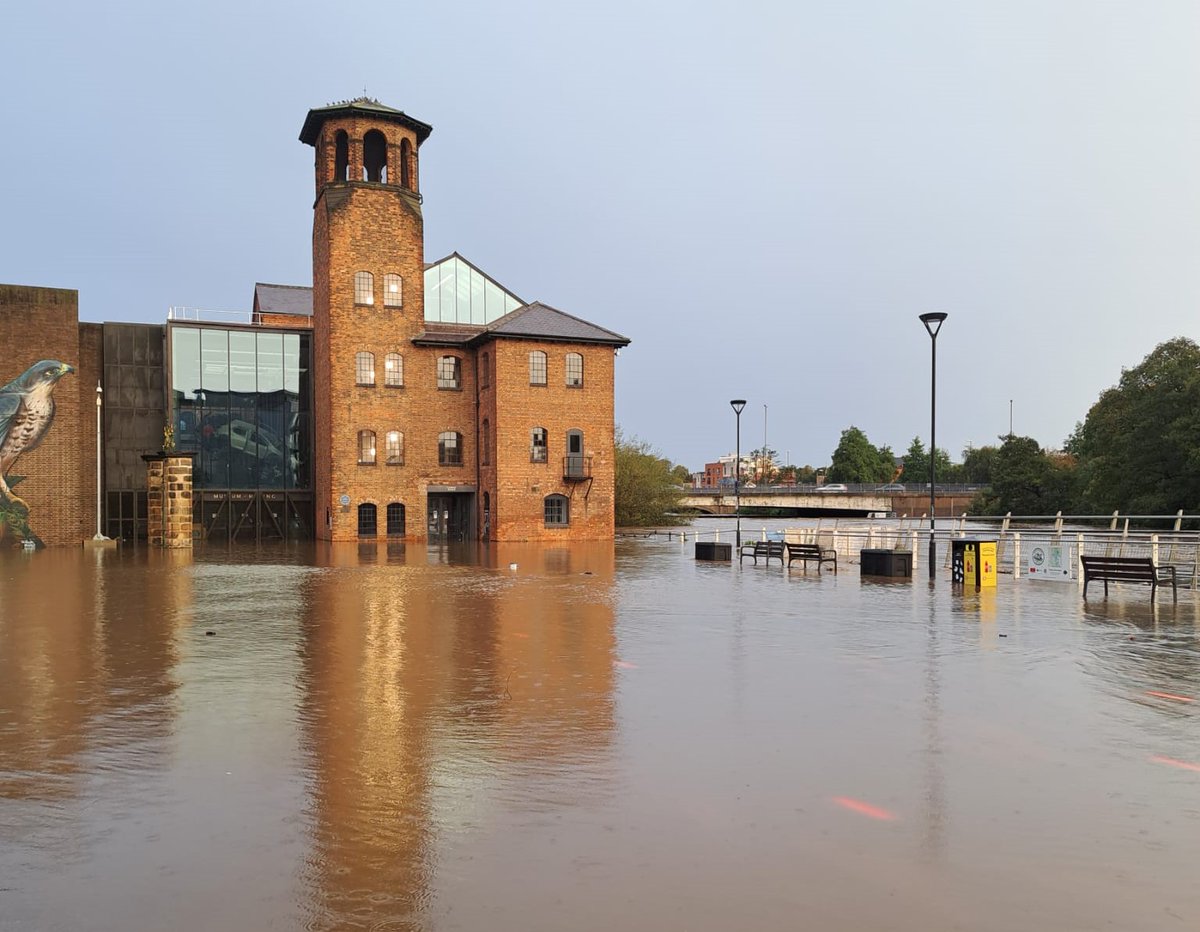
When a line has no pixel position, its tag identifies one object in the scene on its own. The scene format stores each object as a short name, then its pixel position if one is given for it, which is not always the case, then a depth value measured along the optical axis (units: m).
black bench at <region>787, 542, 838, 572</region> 23.65
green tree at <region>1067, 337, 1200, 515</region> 51.16
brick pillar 37.44
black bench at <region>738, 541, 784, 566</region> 26.05
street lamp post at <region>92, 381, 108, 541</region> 40.87
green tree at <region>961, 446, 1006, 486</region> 132.50
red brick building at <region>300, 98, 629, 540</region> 41.97
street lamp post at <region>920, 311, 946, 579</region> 20.86
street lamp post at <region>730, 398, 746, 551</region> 35.44
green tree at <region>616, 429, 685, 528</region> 57.75
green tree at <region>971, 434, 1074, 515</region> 75.12
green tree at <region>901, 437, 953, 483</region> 140.99
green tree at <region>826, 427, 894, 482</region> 133.50
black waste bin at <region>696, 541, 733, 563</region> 27.53
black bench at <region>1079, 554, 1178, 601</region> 16.55
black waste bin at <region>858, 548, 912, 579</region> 21.77
